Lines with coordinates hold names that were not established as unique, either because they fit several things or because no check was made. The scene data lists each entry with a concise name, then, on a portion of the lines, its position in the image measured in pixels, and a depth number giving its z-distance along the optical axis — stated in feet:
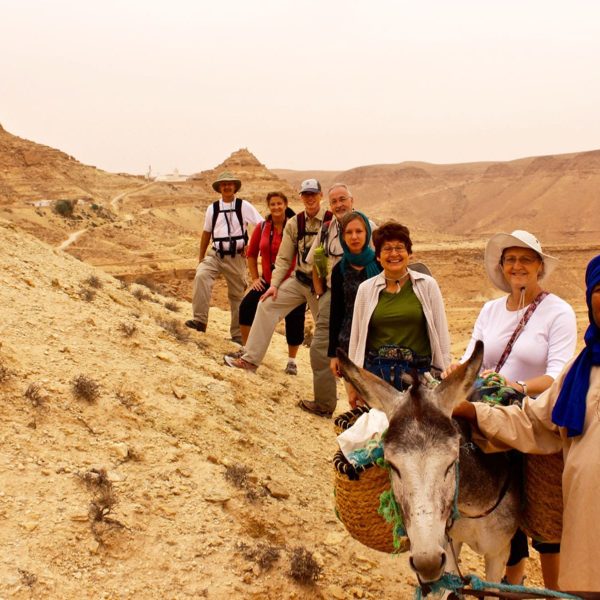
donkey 7.43
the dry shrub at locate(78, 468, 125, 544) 11.84
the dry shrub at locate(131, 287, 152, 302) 31.59
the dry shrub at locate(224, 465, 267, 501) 14.61
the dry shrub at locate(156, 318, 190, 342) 24.48
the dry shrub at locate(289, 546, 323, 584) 12.51
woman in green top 13.24
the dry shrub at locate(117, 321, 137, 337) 21.12
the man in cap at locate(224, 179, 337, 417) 20.67
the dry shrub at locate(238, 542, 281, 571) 12.47
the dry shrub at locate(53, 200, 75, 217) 127.44
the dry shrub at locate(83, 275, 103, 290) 27.27
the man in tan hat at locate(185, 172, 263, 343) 24.99
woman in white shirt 10.88
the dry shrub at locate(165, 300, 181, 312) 35.40
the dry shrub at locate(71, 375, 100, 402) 15.51
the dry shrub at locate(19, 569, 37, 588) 10.20
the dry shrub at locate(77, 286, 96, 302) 24.12
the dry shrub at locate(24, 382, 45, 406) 14.55
